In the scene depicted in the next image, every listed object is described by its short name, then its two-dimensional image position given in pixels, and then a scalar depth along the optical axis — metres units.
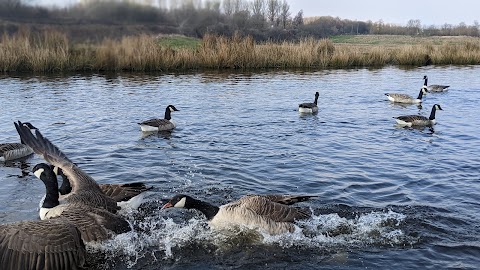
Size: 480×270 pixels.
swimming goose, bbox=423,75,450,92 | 23.20
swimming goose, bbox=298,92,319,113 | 16.91
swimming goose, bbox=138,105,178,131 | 13.99
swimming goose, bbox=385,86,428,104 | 20.36
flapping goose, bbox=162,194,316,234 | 6.96
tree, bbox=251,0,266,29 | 47.93
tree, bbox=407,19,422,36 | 101.79
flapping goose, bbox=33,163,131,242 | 6.36
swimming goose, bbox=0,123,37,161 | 11.04
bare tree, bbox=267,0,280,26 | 76.65
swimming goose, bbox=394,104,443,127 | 15.34
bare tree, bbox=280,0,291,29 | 78.14
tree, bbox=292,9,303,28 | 83.19
